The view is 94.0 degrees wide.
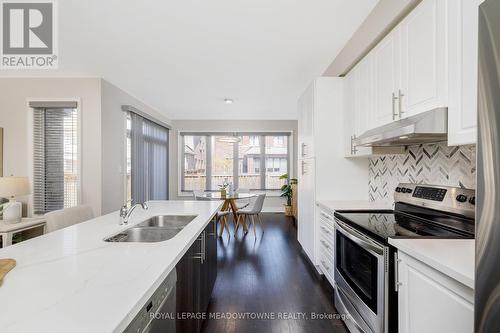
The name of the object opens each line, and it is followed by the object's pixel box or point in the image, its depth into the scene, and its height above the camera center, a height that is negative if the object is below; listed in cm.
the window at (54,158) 331 +12
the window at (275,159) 652 +20
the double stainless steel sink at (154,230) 168 -49
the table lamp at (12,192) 264 -30
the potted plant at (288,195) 600 -74
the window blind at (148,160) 420 +14
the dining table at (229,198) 436 -59
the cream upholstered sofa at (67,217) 184 -43
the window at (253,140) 650 +73
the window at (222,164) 651 +6
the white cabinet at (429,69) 115 +63
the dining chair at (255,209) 429 -80
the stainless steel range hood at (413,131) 132 +23
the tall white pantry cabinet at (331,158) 276 +10
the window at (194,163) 650 +9
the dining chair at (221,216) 441 -96
